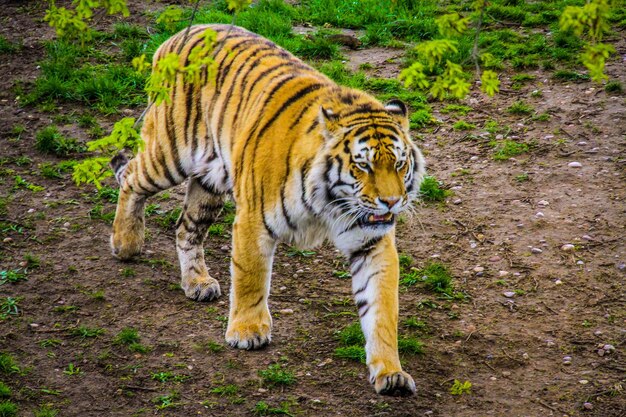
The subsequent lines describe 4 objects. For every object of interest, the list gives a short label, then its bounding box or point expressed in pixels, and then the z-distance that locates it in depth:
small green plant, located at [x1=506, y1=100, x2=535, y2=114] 16.72
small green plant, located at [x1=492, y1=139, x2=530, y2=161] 15.44
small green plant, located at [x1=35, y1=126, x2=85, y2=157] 15.73
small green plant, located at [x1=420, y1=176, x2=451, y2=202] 14.53
